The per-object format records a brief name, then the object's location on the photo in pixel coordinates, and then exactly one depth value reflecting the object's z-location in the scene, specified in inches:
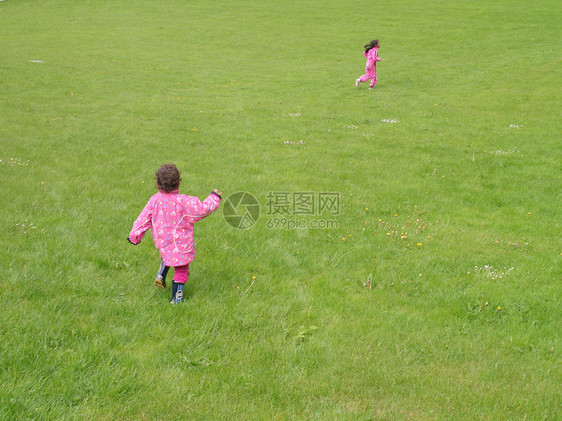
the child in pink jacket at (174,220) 210.1
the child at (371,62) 825.5
